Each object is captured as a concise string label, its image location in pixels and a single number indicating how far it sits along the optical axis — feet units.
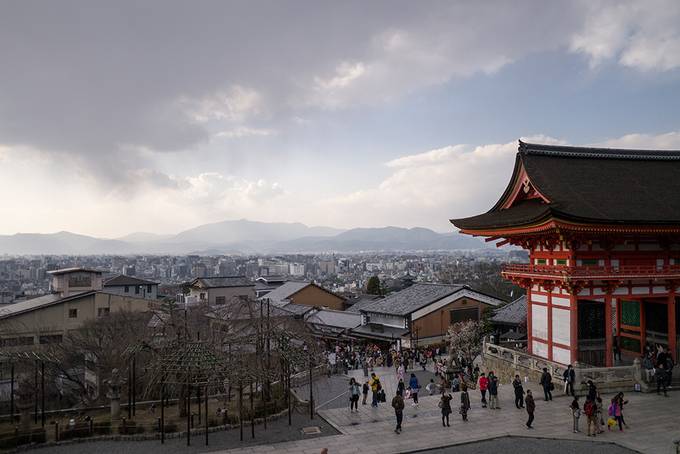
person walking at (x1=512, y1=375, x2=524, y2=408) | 67.26
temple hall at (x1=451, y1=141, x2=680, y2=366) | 80.38
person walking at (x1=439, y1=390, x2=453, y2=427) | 60.75
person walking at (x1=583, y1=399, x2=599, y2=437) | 57.16
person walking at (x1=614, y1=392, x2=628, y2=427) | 58.54
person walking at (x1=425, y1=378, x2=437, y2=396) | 86.05
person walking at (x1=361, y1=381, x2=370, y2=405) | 72.52
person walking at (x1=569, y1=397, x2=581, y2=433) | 57.57
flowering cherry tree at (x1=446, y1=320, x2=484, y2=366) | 126.11
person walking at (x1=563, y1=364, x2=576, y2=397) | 73.10
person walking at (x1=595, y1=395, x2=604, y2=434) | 58.03
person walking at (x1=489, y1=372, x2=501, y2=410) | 67.72
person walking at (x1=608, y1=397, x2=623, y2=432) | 58.34
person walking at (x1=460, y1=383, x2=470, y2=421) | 62.90
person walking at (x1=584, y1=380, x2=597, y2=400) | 60.59
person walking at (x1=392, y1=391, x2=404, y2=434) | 58.70
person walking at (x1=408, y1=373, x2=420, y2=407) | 71.06
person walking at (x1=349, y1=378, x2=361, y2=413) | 68.39
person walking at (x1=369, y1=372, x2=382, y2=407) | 70.28
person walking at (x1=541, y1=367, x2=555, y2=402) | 70.85
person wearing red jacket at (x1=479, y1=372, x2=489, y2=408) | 69.47
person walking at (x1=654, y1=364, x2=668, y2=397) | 71.97
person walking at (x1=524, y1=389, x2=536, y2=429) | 59.31
